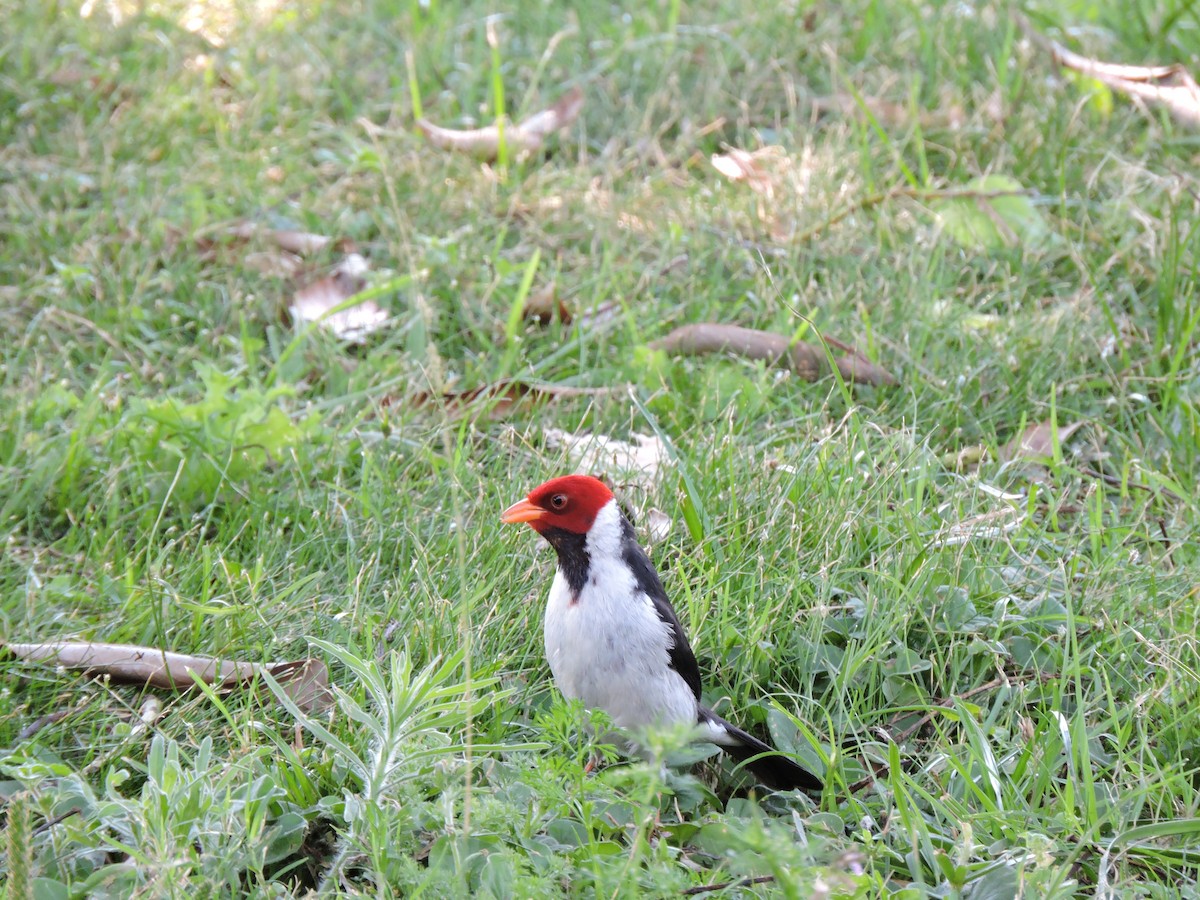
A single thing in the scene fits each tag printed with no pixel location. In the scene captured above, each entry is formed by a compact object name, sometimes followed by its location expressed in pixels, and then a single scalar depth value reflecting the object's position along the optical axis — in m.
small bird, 5.77
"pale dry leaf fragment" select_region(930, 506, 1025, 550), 6.45
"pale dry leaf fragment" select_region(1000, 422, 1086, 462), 7.90
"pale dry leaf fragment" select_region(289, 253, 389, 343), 9.20
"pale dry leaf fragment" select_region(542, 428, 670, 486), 7.41
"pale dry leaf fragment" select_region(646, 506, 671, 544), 6.95
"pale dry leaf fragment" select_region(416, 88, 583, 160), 11.03
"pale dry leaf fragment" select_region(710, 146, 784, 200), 10.54
